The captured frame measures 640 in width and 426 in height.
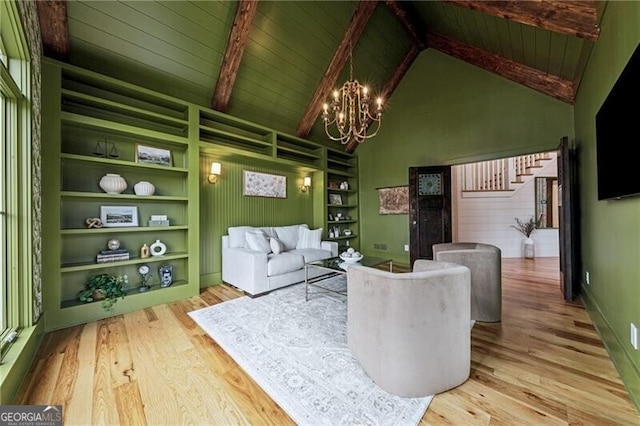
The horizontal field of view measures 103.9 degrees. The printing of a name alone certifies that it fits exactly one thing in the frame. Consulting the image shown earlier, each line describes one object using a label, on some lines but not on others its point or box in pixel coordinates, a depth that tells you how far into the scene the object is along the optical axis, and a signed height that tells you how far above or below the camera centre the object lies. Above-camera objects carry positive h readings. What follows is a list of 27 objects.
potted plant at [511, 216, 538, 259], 5.69 -0.42
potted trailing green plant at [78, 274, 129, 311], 2.63 -0.81
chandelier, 2.65 +1.23
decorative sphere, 2.90 -0.34
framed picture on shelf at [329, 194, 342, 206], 5.69 +0.33
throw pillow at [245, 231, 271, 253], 3.57 -0.40
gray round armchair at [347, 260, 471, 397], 1.40 -0.67
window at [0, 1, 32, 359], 1.79 +0.21
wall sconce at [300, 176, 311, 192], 5.15 +0.63
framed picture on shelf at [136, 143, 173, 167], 3.09 +0.76
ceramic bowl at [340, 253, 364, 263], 3.03 -0.55
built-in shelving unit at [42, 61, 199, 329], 2.40 +0.37
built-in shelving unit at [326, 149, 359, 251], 5.59 +0.38
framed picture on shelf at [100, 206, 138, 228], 2.88 -0.01
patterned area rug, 1.37 -1.08
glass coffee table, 2.94 -0.63
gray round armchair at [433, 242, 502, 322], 2.40 -0.63
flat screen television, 1.34 +0.47
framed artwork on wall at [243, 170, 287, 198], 4.32 +0.53
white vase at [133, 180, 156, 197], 3.00 +0.32
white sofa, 3.27 -0.61
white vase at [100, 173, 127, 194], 2.80 +0.36
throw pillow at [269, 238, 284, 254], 3.69 -0.47
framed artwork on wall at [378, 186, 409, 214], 5.25 +0.29
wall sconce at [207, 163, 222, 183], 3.70 +0.62
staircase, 6.05 +0.96
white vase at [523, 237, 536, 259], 5.68 -0.84
